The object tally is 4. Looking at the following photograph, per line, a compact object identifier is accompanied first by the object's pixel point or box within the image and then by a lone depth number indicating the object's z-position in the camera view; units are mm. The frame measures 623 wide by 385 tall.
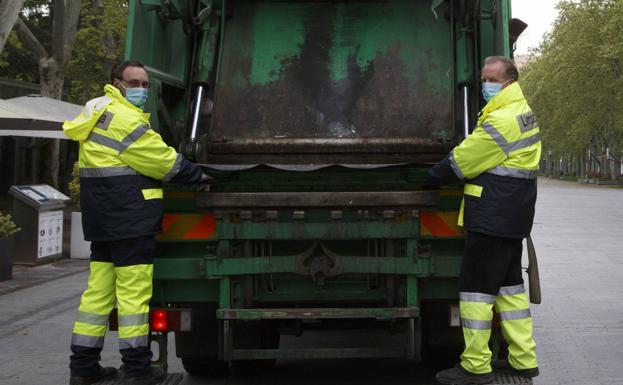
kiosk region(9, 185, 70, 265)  12875
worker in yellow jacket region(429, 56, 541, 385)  4969
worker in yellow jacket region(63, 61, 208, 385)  5039
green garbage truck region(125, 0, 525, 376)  5113
